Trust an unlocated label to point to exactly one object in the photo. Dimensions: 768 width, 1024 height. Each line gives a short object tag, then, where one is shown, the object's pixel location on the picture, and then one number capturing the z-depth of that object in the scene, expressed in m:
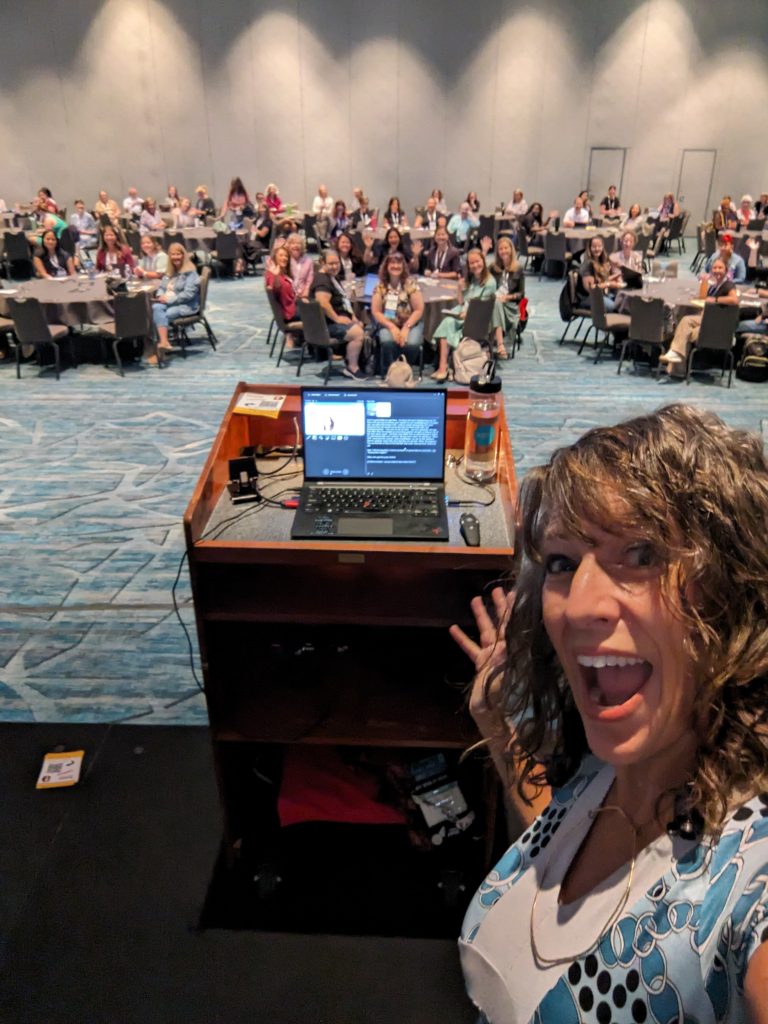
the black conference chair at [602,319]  7.86
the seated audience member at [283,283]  7.75
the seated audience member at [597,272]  8.62
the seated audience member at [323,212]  15.09
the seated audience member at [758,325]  8.05
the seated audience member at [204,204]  16.28
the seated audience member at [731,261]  8.48
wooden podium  2.05
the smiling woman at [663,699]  0.89
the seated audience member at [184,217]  14.63
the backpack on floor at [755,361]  7.64
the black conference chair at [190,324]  8.24
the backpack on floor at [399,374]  6.49
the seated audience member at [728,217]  14.18
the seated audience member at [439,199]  15.72
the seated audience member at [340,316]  7.64
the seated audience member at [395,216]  14.49
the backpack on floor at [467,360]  7.40
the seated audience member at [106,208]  15.34
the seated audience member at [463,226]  14.74
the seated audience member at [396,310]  7.45
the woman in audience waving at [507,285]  8.15
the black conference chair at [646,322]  7.48
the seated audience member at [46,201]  15.08
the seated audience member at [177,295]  8.27
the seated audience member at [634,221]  14.59
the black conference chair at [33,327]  7.20
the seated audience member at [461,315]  7.57
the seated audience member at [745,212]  14.88
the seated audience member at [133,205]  16.44
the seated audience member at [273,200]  15.90
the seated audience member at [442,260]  9.59
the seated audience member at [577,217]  14.95
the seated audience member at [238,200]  15.69
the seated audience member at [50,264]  9.48
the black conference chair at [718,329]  7.09
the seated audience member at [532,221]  14.66
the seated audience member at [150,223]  14.95
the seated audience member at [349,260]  9.44
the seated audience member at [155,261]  9.05
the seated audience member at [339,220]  14.20
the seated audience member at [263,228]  14.29
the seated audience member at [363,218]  14.77
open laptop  2.29
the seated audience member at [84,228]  14.52
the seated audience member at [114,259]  9.10
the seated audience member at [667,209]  16.17
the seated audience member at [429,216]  15.12
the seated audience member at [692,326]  7.64
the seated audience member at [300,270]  8.29
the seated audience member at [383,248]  8.43
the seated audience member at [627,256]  9.56
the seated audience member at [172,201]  16.42
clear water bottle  2.46
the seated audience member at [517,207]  16.58
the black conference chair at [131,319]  7.32
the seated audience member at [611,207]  16.16
